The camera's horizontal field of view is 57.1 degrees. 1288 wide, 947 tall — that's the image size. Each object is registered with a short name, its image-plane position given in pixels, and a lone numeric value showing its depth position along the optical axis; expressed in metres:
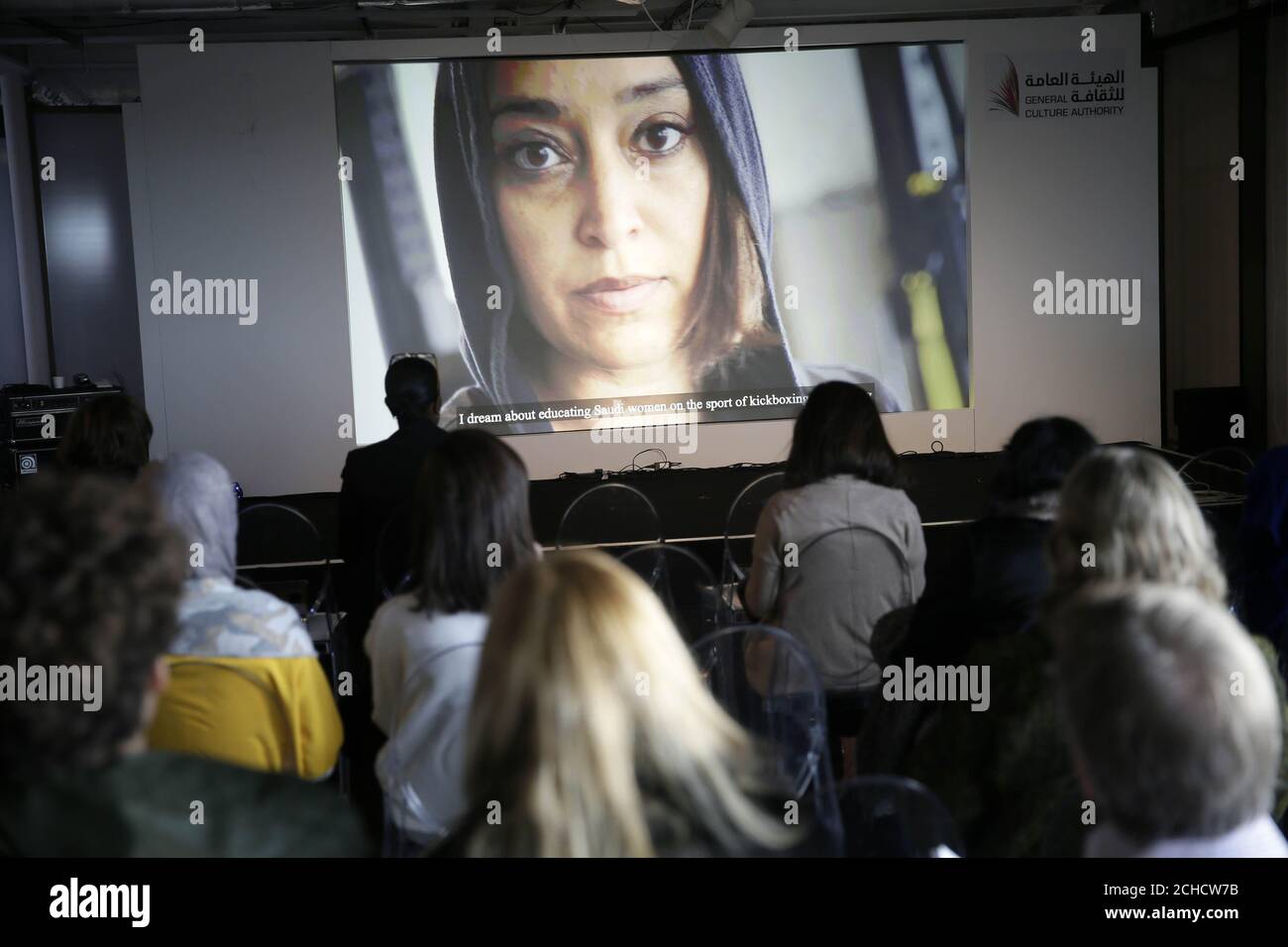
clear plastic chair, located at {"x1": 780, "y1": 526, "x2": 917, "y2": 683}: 3.10
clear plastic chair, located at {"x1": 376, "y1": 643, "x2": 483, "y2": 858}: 2.06
